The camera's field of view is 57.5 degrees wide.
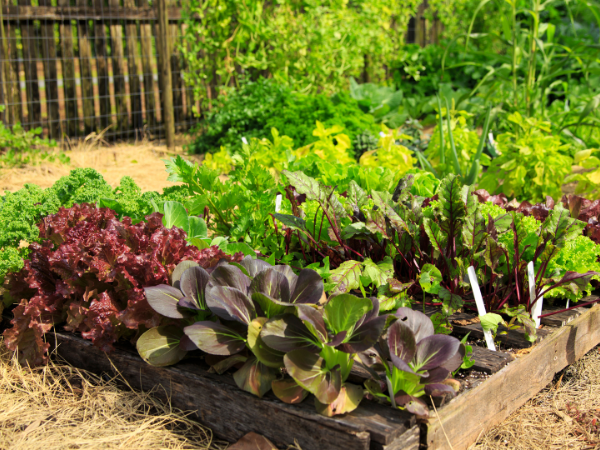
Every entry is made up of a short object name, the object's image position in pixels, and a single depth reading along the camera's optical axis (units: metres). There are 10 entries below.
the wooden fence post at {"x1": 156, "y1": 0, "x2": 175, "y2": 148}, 6.12
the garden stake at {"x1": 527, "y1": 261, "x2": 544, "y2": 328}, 2.04
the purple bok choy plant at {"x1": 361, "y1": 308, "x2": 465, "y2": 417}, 1.51
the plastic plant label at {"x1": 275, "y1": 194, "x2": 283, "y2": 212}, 2.49
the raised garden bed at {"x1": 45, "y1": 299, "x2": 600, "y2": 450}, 1.48
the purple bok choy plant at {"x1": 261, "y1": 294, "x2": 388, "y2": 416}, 1.51
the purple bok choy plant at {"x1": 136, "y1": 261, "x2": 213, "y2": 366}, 1.77
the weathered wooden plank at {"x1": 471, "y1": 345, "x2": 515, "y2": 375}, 1.75
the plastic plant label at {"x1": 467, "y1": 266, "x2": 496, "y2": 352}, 1.91
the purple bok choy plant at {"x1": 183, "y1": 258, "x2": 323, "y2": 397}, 1.62
